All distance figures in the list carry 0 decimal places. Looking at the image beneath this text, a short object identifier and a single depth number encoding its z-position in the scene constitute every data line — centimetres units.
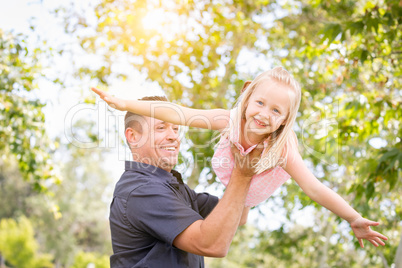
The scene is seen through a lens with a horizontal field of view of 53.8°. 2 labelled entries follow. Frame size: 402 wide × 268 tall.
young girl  216
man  190
